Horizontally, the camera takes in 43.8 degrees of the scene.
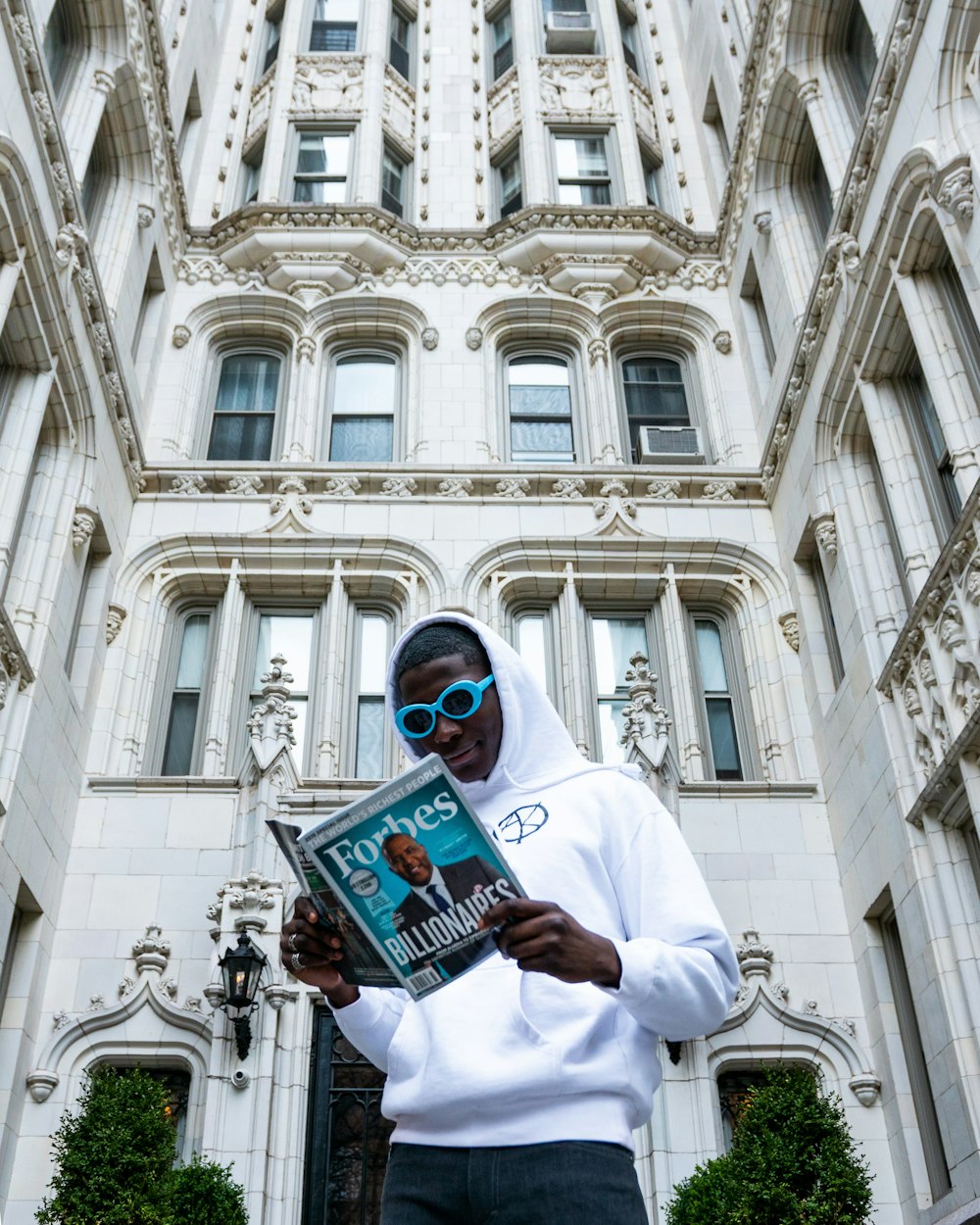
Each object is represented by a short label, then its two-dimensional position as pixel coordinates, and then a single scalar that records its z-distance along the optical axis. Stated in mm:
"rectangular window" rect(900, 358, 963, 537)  10398
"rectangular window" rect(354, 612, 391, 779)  12781
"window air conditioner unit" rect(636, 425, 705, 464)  14766
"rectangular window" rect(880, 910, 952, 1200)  9383
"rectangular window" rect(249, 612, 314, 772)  13125
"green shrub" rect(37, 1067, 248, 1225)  8414
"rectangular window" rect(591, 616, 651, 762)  12914
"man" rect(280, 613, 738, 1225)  2635
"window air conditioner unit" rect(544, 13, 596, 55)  20266
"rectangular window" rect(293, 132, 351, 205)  18172
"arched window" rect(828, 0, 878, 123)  13312
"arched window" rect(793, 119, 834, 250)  14305
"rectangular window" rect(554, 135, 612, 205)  18234
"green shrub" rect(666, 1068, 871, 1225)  8211
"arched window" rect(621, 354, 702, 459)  14961
